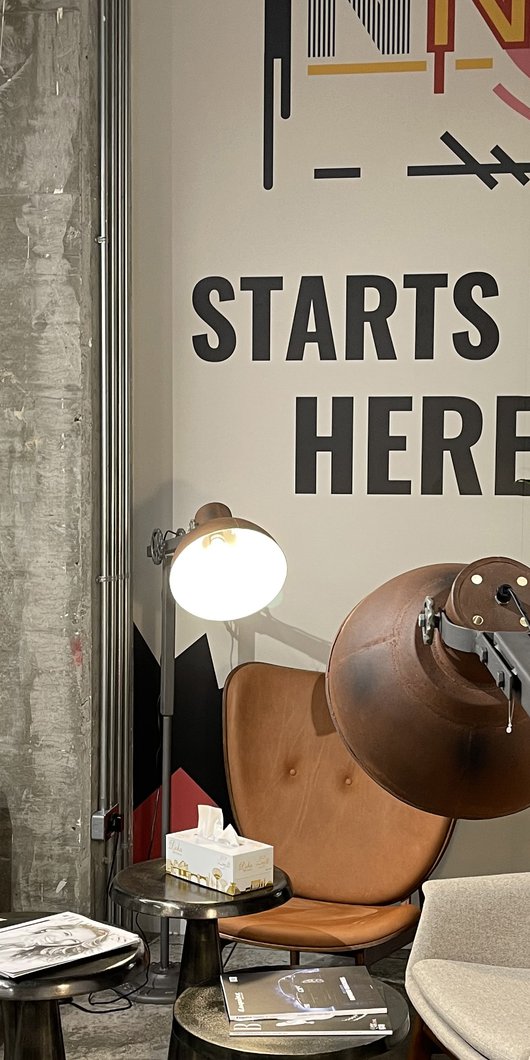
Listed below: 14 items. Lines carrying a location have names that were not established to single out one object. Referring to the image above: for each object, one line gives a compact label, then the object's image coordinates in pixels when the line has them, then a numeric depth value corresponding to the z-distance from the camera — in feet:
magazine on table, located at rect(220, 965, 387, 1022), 7.29
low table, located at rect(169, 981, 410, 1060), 6.81
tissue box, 9.05
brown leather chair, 10.78
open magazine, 7.46
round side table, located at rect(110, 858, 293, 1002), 8.85
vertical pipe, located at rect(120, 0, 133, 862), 11.86
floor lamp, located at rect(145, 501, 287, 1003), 10.02
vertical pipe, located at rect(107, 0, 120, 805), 11.41
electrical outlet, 11.25
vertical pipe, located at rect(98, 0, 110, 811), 11.27
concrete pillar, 10.98
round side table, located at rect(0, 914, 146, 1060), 7.23
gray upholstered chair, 7.60
